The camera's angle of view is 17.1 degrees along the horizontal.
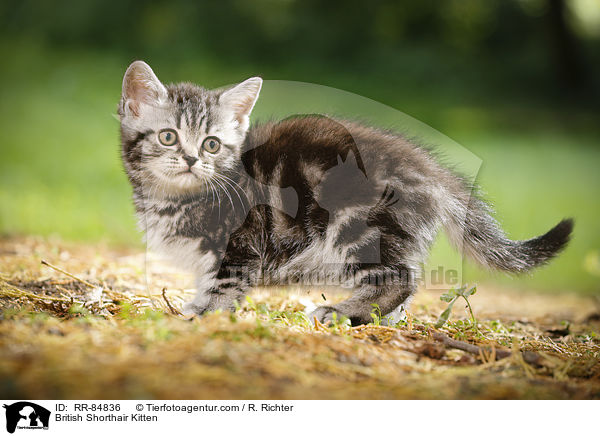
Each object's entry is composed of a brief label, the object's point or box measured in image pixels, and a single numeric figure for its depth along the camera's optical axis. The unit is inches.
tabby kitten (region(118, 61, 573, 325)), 53.2
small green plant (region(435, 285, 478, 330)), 51.6
